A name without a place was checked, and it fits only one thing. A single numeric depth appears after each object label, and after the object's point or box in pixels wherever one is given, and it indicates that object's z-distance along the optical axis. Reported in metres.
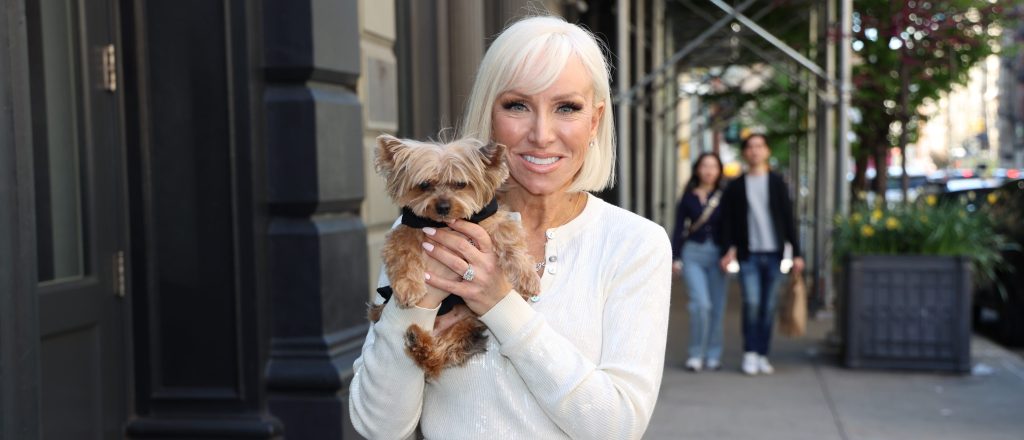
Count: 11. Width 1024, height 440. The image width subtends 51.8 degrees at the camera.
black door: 4.29
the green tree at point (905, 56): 10.88
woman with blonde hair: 2.17
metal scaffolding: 10.99
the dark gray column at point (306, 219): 4.86
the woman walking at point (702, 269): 9.12
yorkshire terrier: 2.11
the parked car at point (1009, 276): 10.88
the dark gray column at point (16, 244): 3.22
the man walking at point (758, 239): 8.84
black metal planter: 8.73
